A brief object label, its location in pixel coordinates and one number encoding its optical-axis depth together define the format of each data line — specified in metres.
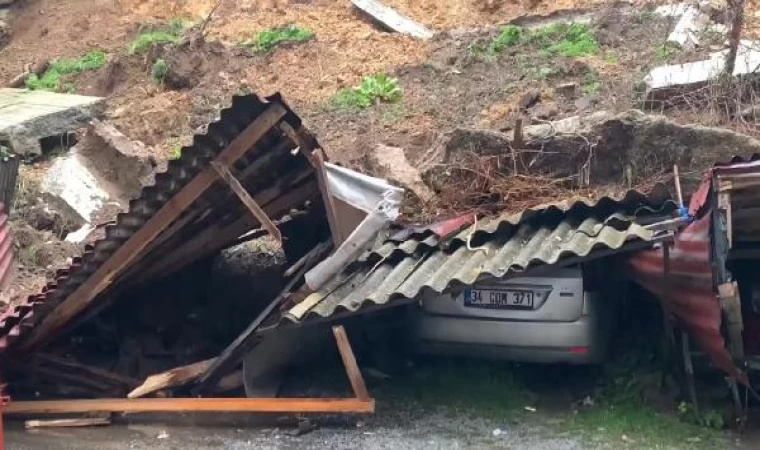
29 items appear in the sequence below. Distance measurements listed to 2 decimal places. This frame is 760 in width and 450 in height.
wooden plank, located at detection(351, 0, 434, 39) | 14.51
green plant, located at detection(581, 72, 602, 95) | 10.80
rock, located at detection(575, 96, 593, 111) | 10.37
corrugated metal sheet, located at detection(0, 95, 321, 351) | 7.21
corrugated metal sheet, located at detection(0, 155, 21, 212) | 9.79
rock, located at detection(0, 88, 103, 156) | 12.35
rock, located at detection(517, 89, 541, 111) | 10.73
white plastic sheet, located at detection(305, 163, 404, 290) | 7.29
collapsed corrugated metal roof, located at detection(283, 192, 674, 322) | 6.77
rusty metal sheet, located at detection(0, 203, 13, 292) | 8.23
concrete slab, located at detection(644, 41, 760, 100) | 9.54
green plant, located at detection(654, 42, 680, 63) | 11.19
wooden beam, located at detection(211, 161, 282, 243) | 7.30
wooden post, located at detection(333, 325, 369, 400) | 7.04
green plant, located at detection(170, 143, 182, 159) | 11.77
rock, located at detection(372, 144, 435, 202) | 8.48
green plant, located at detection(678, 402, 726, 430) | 6.80
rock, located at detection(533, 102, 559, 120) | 10.09
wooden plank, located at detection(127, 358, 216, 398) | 7.59
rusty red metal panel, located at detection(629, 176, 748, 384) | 6.07
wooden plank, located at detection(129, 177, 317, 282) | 7.99
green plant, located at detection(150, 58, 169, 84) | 13.48
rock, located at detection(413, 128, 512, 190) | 8.64
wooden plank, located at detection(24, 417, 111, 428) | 7.50
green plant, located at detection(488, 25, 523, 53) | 12.67
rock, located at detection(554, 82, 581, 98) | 10.87
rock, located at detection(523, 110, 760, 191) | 8.16
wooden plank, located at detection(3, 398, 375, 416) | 7.12
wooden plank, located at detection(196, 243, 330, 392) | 7.50
